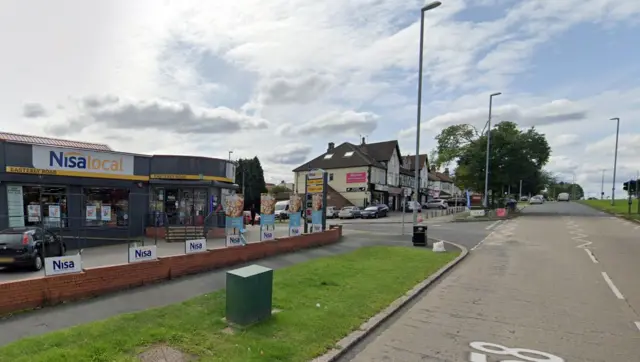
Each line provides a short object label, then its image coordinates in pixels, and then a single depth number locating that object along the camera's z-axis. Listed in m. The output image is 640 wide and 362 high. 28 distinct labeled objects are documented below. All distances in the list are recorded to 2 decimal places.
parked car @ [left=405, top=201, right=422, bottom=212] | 58.92
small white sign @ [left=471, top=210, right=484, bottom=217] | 38.34
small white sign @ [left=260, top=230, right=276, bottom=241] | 14.73
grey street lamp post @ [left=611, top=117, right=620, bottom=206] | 46.08
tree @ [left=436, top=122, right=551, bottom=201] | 46.78
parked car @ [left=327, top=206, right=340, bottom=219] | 48.44
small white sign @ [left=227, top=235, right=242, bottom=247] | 12.99
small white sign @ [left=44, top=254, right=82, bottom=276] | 7.97
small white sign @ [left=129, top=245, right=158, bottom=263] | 9.71
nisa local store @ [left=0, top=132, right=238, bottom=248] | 17.02
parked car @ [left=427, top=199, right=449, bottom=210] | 63.66
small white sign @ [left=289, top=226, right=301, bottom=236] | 17.35
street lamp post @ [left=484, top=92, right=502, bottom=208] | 38.12
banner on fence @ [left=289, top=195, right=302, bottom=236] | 19.53
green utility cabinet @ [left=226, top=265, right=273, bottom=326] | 6.38
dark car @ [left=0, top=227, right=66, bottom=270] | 11.34
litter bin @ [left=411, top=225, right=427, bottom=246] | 18.12
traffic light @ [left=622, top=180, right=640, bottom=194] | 37.19
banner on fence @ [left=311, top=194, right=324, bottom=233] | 21.03
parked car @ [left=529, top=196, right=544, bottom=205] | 80.04
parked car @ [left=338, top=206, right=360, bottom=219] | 44.72
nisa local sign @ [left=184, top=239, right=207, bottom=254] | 11.32
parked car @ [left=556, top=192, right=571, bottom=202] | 102.51
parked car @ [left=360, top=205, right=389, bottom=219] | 44.03
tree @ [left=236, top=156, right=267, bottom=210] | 63.20
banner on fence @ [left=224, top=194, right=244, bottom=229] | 20.25
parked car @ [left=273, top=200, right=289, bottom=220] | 42.71
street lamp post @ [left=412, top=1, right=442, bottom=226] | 18.78
